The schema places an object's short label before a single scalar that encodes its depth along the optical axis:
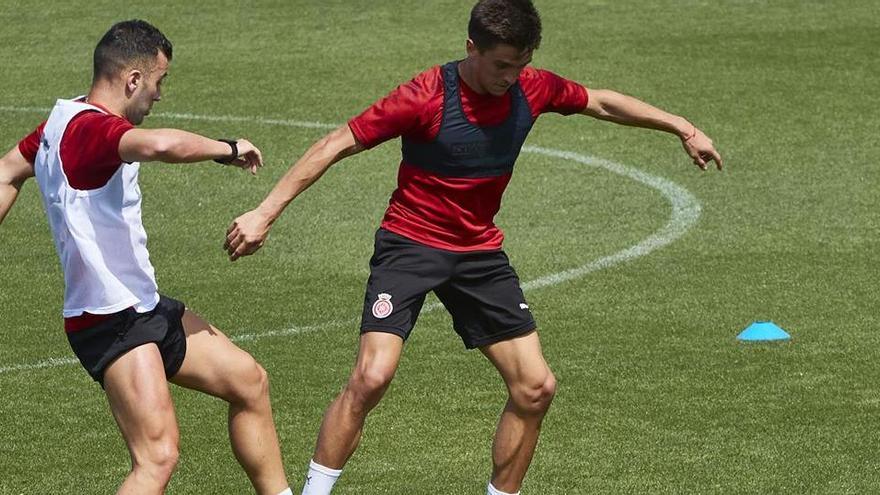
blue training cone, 21.92
